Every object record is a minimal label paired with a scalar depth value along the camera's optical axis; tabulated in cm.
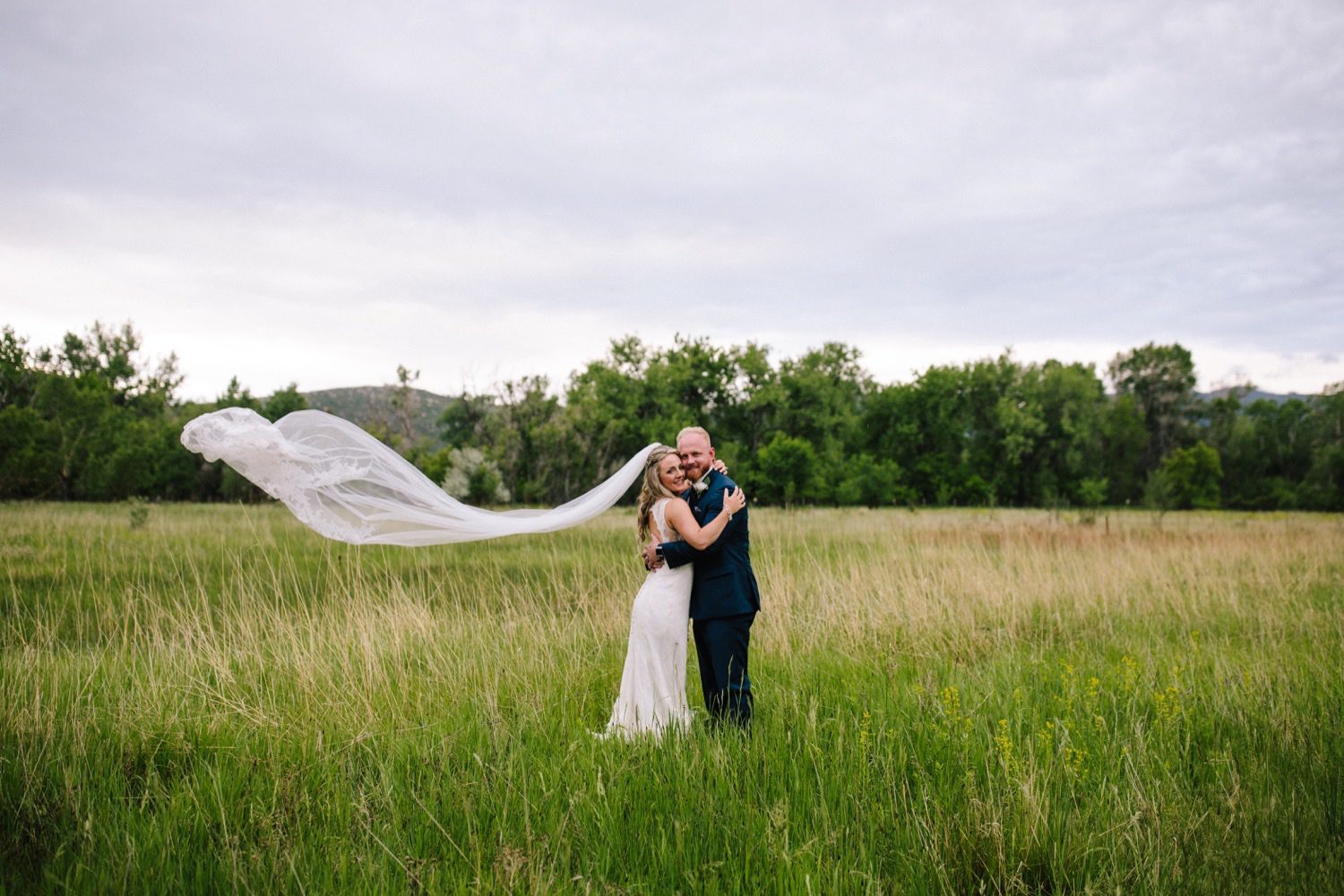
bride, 445
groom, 449
